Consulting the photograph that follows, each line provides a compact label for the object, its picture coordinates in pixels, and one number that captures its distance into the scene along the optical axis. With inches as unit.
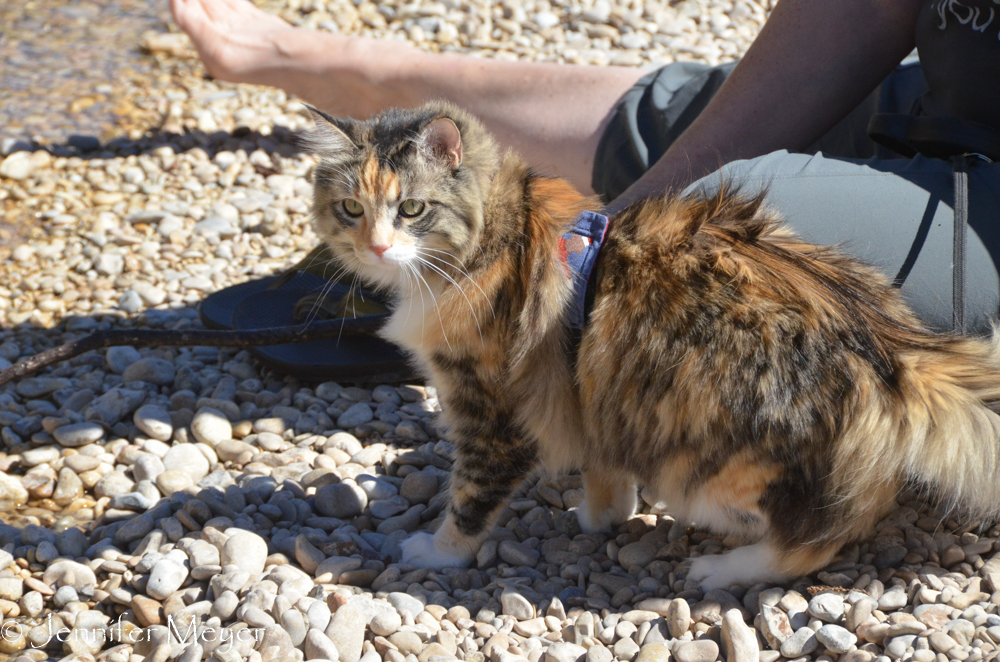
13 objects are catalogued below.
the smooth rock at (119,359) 125.0
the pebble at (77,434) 107.7
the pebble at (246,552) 83.4
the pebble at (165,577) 80.4
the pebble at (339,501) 97.8
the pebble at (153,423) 110.0
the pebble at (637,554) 88.0
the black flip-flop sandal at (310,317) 120.8
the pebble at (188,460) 103.9
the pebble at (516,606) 79.6
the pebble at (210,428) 109.2
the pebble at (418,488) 102.0
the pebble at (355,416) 115.3
